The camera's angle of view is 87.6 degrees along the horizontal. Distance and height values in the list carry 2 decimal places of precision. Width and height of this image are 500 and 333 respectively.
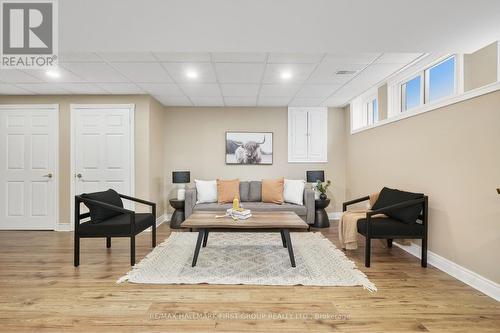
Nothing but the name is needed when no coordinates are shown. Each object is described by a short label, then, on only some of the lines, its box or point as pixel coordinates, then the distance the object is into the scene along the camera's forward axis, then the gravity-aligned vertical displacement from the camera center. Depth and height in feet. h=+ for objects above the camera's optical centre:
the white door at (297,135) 18.69 +2.06
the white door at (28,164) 15.49 -0.15
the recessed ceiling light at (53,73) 11.68 +4.06
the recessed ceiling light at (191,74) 11.66 +4.10
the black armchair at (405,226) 9.59 -2.28
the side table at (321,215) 15.87 -3.15
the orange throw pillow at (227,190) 16.31 -1.70
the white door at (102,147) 15.43 +0.89
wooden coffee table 9.70 -2.30
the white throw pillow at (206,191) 16.51 -1.79
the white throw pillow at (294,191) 16.17 -1.75
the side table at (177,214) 15.79 -3.13
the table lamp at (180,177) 16.84 -0.92
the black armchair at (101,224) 9.87 -2.39
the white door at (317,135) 18.81 +2.09
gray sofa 15.38 -2.57
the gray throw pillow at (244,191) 17.16 -1.84
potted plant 16.55 -1.55
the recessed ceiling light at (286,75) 11.78 +4.13
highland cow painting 18.61 +1.03
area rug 8.49 -3.80
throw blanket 10.78 -2.71
